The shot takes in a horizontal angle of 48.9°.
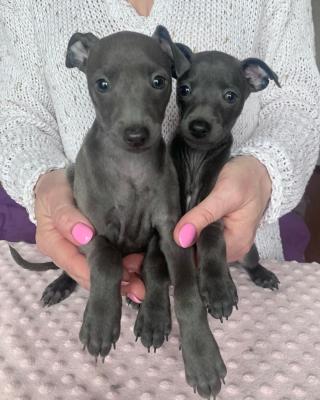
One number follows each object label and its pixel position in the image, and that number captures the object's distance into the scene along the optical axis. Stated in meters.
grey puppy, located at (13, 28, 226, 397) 0.22
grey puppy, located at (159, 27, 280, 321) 0.28
